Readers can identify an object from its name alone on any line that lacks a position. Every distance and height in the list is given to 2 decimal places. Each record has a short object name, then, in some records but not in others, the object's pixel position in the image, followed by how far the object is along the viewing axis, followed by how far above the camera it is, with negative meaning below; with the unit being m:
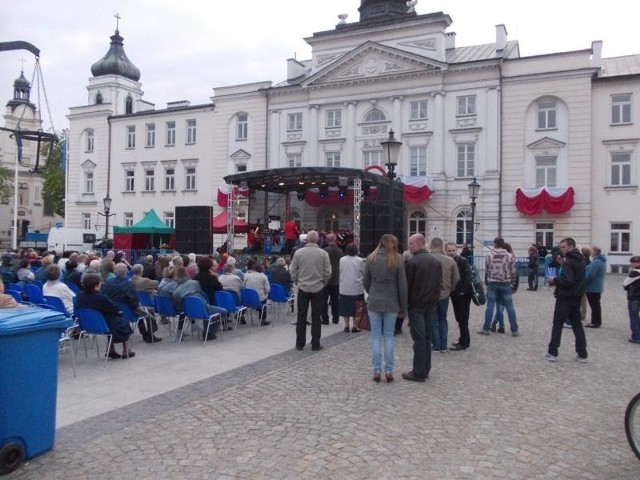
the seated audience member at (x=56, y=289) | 8.98 -0.72
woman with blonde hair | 7.00 -0.62
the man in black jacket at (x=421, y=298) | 7.18 -0.63
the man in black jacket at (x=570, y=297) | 8.27 -0.69
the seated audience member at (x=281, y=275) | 12.98 -0.65
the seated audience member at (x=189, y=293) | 9.88 -0.83
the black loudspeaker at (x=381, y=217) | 14.30 +0.83
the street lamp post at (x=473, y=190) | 21.78 +2.25
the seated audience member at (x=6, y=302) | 5.42 -0.56
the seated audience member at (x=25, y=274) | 11.51 -0.63
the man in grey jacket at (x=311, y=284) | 8.98 -0.59
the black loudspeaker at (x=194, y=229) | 21.84 +0.63
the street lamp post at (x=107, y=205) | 31.72 +2.24
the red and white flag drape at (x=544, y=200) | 29.45 +2.61
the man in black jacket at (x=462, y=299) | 9.30 -0.84
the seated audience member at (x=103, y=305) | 8.17 -0.88
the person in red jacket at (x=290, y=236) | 25.17 +0.46
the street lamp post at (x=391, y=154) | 13.46 +2.24
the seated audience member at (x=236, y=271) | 11.98 -0.54
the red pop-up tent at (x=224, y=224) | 28.03 +1.15
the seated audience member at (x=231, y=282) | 11.30 -0.72
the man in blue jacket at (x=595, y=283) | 11.35 -0.67
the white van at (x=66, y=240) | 33.19 +0.23
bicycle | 4.61 -1.43
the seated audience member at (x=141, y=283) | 10.68 -0.72
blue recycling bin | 4.28 -1.08
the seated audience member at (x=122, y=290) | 9.01 -0.72
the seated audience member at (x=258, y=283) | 11.53 -0.75
